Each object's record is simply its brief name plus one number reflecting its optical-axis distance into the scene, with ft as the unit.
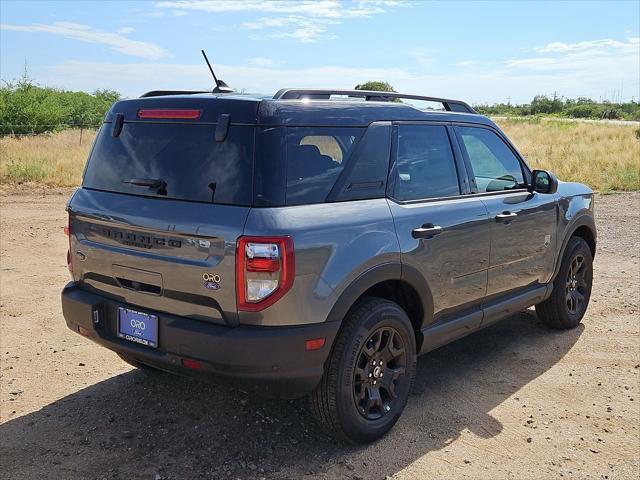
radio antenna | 12.76
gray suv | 10.06
